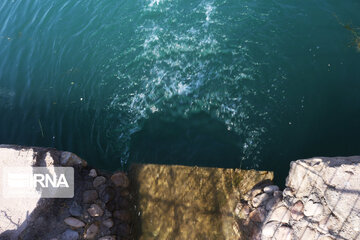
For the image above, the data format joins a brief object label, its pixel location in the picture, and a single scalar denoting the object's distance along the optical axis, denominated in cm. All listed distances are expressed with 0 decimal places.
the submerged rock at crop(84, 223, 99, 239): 701
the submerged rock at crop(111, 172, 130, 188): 792
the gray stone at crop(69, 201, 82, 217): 729
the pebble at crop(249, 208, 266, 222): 665
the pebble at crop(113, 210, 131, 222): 745
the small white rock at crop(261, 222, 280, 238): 623
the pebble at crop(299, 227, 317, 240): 565
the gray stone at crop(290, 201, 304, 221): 602
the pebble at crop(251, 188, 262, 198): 707
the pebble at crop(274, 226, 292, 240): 601
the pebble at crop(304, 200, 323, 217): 576
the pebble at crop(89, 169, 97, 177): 805
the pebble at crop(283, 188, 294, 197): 639
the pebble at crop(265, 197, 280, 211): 659
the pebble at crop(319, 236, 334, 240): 542
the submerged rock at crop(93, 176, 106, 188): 788
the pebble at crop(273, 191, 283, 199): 671
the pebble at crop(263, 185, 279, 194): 697
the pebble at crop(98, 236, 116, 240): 702
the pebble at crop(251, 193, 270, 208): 686
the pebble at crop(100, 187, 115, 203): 766
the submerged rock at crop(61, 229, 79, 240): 689
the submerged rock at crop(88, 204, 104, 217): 734
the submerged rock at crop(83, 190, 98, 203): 755
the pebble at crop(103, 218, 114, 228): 725
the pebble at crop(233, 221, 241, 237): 677
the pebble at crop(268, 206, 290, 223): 625
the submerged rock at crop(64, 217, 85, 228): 709
